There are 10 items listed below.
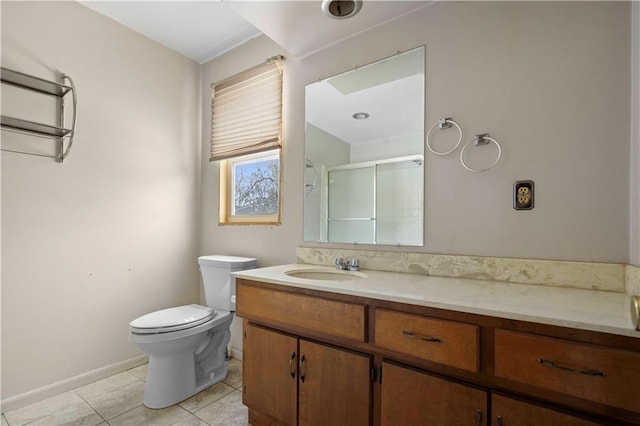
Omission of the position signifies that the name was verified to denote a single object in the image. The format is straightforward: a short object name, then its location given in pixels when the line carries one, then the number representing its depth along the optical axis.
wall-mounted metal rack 1.68
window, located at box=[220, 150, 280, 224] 2.28
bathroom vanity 0.78
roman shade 2.19
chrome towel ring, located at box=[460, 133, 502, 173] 1.39
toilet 1.69
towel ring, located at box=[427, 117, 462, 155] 1.49
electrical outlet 1.31
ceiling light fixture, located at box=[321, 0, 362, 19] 1.54
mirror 1.62
